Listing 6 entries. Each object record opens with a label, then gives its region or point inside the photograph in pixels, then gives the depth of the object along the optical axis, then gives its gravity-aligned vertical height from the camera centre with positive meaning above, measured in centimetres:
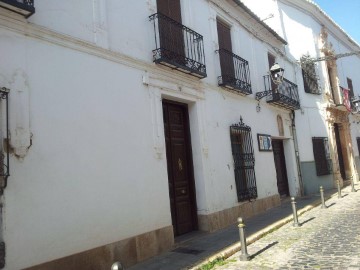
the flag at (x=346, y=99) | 1701 +347
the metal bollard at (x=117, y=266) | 271 -62
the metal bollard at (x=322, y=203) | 985 -95
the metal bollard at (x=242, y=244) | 539 -107
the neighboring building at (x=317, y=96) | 1427 +346
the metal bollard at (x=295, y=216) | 754 -98
